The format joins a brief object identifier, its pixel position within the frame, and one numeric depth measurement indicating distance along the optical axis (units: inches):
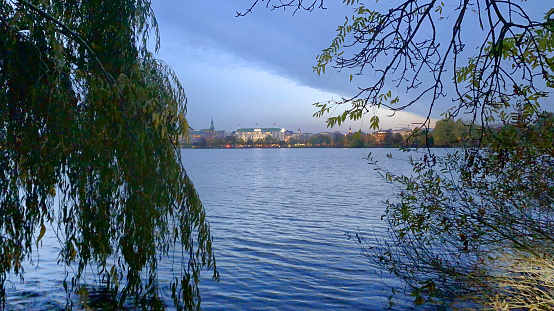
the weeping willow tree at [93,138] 141.6
